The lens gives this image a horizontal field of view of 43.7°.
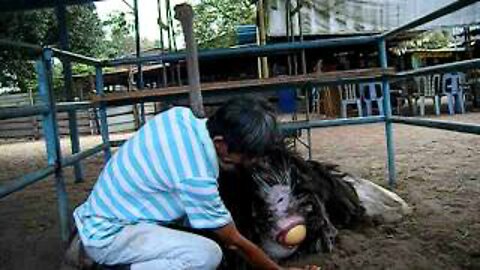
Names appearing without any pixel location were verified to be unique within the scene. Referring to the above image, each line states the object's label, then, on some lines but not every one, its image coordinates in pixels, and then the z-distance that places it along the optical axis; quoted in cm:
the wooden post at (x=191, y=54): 307
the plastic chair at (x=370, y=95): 1198
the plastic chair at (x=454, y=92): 1168
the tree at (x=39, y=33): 1066
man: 184
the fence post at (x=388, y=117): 408
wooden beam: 361
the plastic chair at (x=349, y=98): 1210
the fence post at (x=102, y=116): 429
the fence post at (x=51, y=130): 305
